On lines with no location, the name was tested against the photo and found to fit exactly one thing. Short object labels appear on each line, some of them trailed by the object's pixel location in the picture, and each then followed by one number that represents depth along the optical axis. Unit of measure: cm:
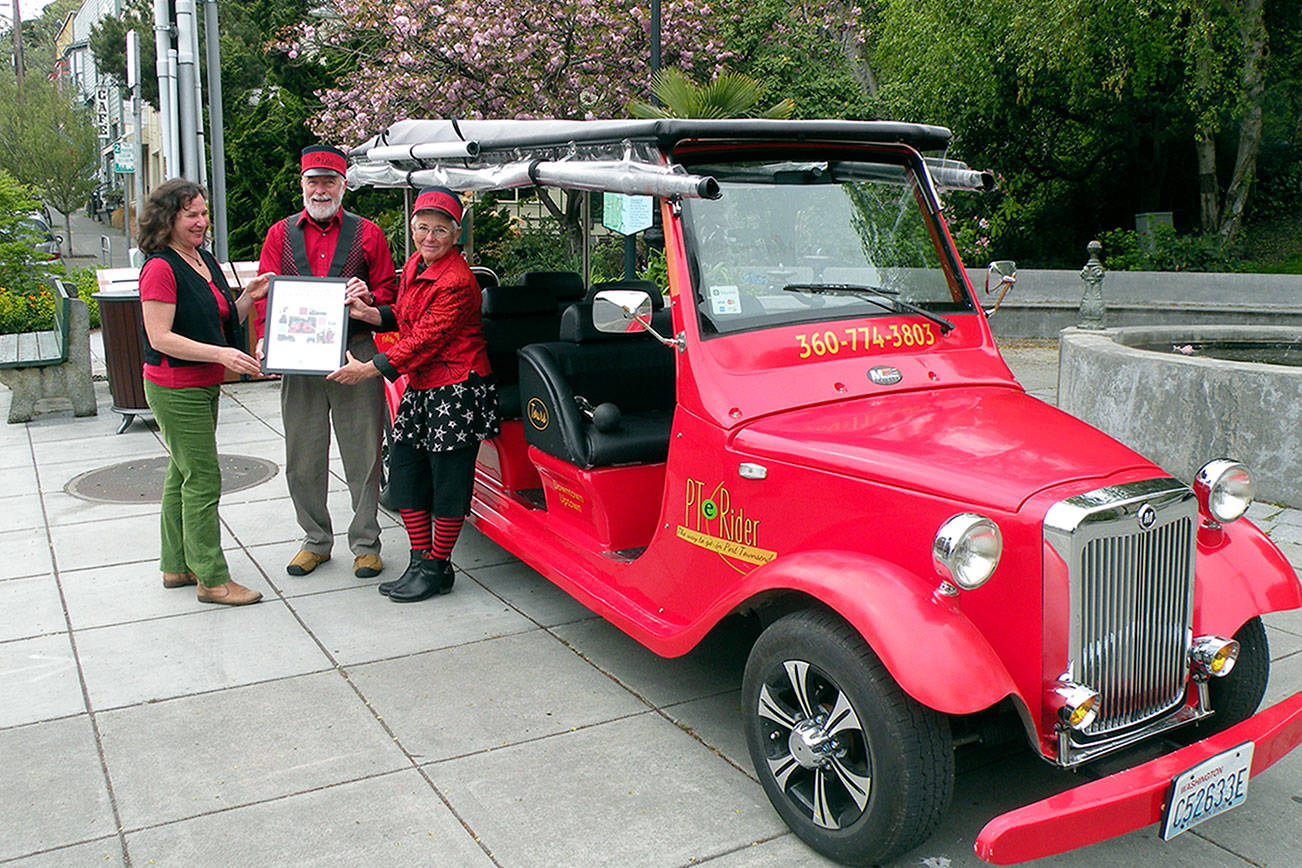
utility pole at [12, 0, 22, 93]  4475
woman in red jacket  508
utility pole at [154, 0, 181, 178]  1087
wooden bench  927
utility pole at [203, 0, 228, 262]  1165
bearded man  550
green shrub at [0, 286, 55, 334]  1008
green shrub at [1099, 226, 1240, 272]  1681
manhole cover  716
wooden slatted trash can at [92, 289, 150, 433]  900
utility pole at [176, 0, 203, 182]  1038
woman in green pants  492
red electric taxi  297
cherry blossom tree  1634
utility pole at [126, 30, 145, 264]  1227
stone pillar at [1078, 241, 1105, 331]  1347
